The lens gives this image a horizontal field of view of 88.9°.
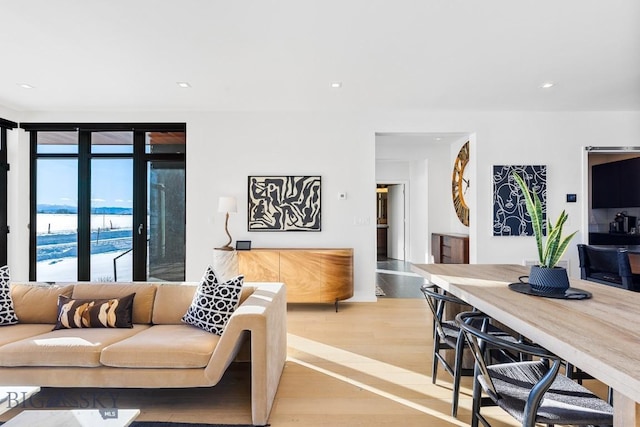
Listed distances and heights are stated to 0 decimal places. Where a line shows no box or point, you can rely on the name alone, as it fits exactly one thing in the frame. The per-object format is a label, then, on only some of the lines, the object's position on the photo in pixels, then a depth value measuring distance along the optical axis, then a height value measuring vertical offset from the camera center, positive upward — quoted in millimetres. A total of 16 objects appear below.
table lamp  4117 +168
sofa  1870 -808
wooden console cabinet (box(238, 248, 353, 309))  4023 -656
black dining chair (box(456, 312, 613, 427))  1152 -737
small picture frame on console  4301 -356
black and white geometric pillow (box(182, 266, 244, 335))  2236 -593
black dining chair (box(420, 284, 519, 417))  1880 -754
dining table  946 -425
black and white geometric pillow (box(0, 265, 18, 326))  2391 -635
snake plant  1736 -120
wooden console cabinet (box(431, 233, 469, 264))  4862 -509
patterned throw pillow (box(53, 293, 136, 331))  2314 -678
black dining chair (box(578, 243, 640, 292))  2637 -436
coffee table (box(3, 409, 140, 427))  1425 -895
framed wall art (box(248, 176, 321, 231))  4461 +208
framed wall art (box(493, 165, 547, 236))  4406 +271
